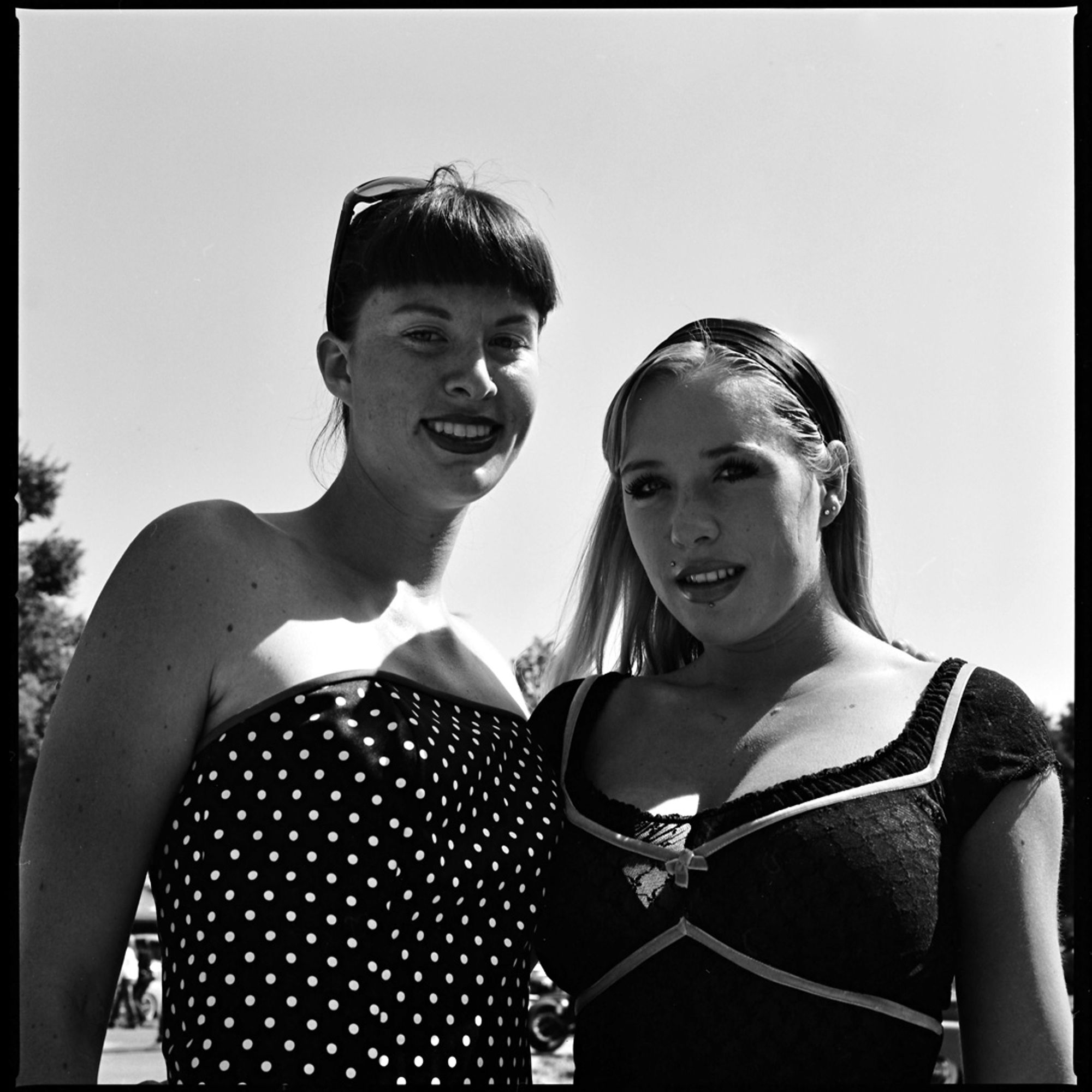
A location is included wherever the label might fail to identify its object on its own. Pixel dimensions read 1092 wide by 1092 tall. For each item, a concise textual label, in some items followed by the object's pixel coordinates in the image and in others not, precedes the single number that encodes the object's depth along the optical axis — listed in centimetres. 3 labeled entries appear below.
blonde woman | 239
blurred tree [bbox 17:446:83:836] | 1983
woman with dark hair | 227
